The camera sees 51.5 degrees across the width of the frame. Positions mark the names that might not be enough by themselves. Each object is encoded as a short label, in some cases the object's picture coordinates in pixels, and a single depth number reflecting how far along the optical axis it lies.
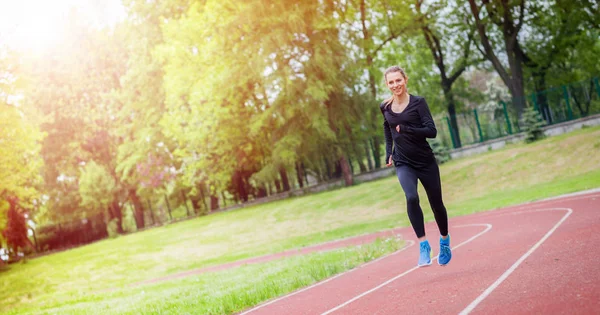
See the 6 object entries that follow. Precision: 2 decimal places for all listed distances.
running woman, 7.71
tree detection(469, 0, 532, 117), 38.03
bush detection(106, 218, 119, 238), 57.29
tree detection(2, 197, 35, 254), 36.39
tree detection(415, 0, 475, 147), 42.92
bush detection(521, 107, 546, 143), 32.56
